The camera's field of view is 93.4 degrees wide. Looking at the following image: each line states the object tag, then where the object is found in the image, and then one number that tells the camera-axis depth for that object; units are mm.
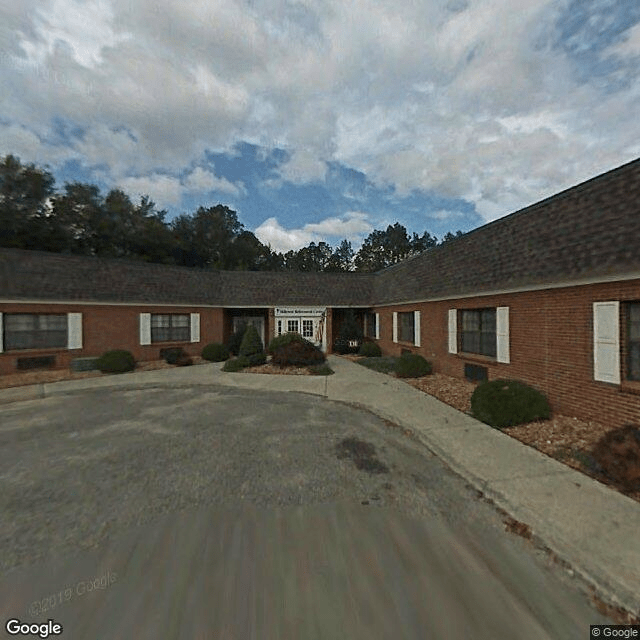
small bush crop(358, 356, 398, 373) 13267
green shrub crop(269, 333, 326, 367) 13852
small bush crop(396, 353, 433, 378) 11539
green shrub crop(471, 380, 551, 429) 6438
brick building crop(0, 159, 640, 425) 5895
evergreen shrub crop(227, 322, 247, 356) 18562
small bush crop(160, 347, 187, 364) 15484
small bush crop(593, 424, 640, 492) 4029
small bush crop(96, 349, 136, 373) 13312
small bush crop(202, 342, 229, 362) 16656
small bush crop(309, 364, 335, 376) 12727
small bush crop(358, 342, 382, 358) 17266
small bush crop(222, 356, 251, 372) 13735
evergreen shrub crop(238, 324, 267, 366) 14391
